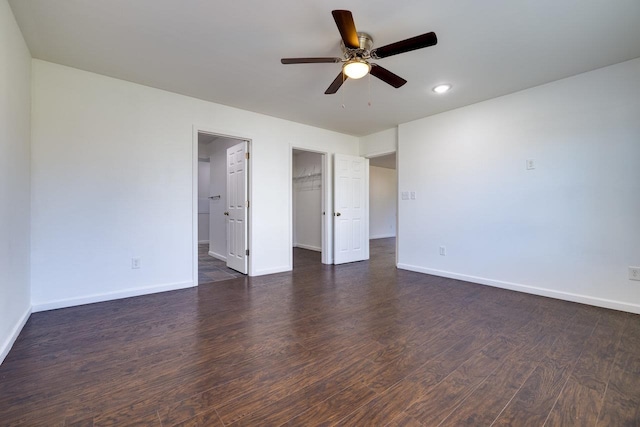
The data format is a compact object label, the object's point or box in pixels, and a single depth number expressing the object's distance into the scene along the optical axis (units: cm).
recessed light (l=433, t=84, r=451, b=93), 318
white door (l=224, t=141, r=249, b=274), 414
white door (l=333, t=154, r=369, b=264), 502
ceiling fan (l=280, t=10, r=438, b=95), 179
